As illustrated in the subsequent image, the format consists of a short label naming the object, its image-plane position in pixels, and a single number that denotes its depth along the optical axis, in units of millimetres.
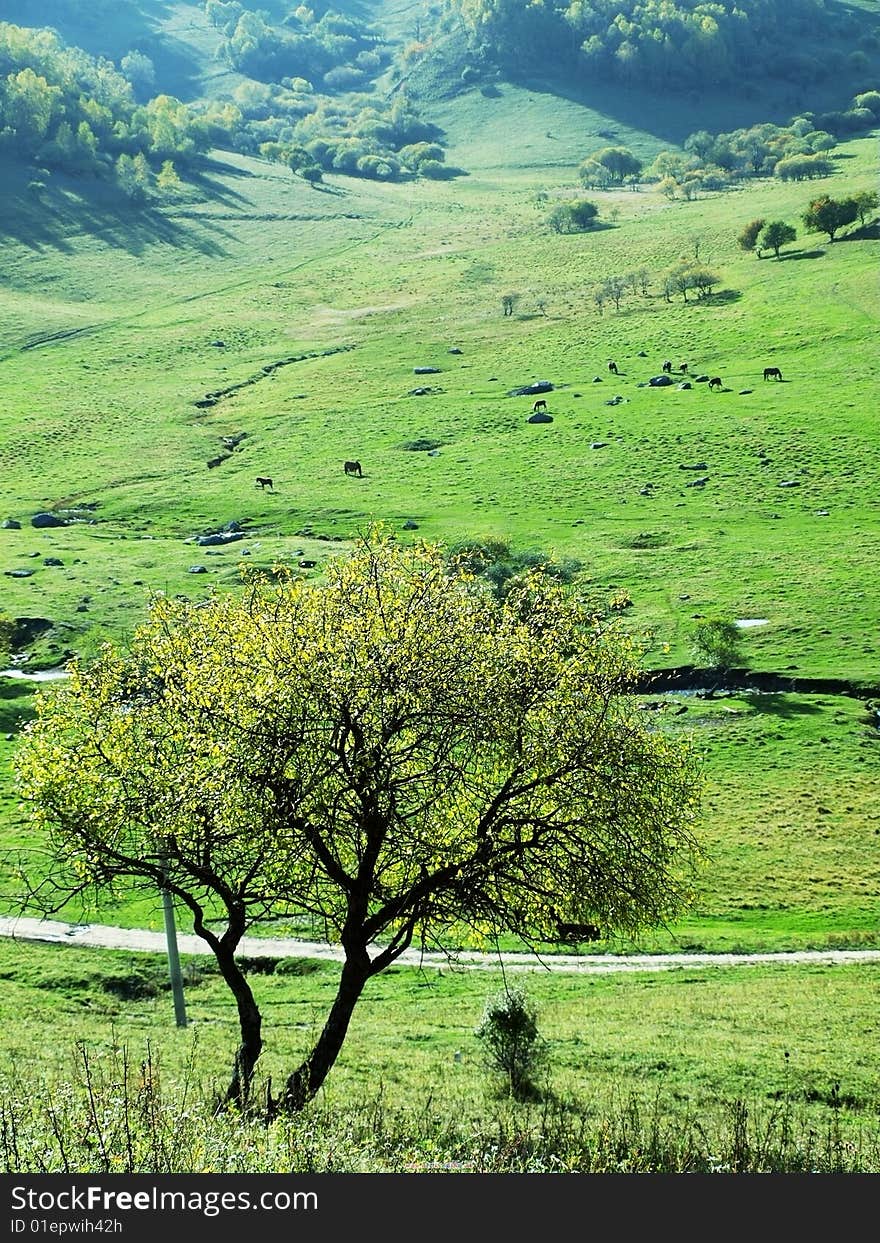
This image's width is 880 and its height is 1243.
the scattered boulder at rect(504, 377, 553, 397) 151875
